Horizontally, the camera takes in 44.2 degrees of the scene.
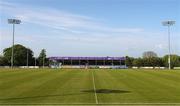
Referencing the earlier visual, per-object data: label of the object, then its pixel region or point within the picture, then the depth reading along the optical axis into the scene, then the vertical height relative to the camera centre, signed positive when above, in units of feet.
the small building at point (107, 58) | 413.65 +3.97
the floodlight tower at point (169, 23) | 244.48 +41.51
